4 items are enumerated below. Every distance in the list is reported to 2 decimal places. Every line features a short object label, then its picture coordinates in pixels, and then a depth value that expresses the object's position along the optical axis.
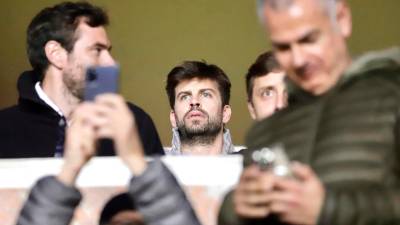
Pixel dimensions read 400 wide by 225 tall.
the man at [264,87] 7.07
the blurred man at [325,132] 4.83
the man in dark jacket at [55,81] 7.13
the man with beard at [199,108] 7.42
